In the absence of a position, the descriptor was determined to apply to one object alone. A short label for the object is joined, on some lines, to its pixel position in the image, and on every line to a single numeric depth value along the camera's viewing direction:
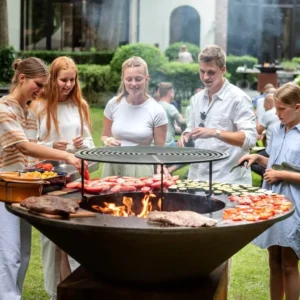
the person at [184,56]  23.19
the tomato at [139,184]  4.65
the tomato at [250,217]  3.73
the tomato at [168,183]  4.70
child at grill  4.75
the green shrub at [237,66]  24.66
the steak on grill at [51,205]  3.75
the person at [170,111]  10.68
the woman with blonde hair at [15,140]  4.59
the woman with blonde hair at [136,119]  5.52
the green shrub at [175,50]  25.73
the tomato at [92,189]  4.46
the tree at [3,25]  20.88
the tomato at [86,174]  4.75
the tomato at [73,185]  4.56
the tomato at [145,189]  4.52
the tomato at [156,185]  4.64
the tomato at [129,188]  4.57
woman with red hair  5.36
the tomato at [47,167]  4.78
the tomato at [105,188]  4.53
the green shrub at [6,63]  18.56
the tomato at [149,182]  4.70
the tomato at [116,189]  4.55
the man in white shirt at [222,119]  5.21
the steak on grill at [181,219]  3.55
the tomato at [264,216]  3.78
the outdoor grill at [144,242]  3.54
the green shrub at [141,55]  19.77
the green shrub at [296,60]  27.35
